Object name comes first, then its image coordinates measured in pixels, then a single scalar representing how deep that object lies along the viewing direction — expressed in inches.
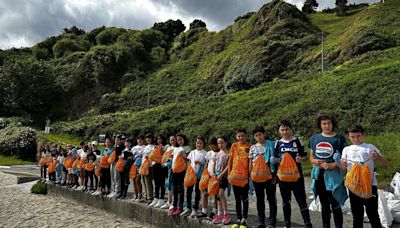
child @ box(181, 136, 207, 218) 259.4
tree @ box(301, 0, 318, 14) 2322.8
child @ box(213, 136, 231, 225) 236.2
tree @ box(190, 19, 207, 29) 2824.8
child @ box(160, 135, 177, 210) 284.7
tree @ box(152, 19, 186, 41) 3002.0
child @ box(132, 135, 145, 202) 331.6
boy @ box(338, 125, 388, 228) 167.8
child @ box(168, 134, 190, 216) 273.0
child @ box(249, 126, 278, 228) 208.5
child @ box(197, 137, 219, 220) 244.2
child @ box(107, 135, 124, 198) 357.4
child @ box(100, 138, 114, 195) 374.9
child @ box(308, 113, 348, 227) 177.2
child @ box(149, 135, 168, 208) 306.7
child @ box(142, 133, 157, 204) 314.9
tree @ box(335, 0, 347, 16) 1906.1
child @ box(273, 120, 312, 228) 194.2
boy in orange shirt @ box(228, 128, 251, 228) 217.9
